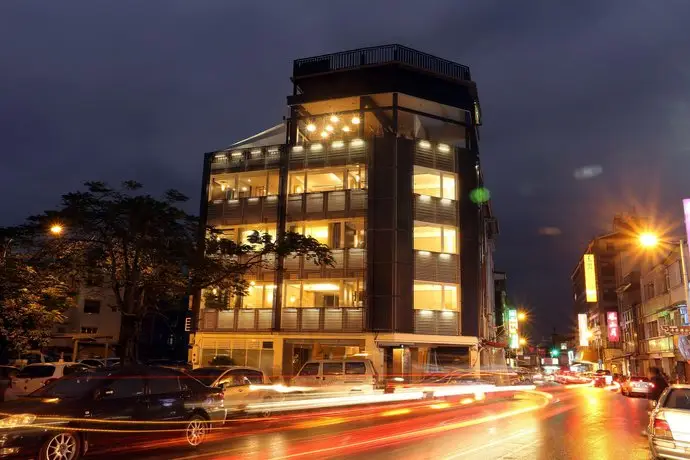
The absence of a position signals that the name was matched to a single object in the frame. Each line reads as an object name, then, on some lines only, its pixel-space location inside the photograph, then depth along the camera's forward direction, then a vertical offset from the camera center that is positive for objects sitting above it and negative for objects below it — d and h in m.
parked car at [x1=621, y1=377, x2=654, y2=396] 32.75 -1.69
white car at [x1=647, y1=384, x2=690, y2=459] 9.03 -1.08
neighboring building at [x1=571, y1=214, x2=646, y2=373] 83.19 +10.82
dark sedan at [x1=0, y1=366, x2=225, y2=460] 9.22 -1.15
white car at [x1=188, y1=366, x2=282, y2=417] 17.09 -1.12
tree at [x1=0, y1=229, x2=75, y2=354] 22.89 +2.29
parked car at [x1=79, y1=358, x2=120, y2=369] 29.75 -0.76
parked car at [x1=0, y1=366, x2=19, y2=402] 18.25 -1.03
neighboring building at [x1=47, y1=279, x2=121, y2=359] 49.28 +1.85
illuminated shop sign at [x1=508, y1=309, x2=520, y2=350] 71.75 +3.12
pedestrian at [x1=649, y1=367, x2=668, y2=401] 17.02 -0.81
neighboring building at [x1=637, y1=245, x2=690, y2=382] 43.84 +3.48
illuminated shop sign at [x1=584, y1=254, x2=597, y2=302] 82.31 +10.71
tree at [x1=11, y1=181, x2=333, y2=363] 21.50 +3.81
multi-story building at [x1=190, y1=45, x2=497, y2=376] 33.09 +7.90
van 21.27 -0.92
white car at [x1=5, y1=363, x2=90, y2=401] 19.51 -1.02
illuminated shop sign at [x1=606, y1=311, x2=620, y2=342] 70.06 +3.19
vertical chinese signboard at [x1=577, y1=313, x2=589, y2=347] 105.09 +4.39
